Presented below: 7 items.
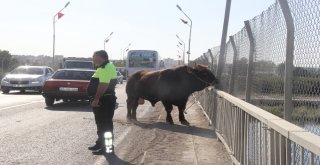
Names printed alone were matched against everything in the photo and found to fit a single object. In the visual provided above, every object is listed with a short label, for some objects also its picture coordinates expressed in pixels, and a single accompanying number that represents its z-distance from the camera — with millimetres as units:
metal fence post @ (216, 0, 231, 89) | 13234
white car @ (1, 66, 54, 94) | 25719
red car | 17766
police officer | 8594
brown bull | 12984
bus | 40375
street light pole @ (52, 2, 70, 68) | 40731
